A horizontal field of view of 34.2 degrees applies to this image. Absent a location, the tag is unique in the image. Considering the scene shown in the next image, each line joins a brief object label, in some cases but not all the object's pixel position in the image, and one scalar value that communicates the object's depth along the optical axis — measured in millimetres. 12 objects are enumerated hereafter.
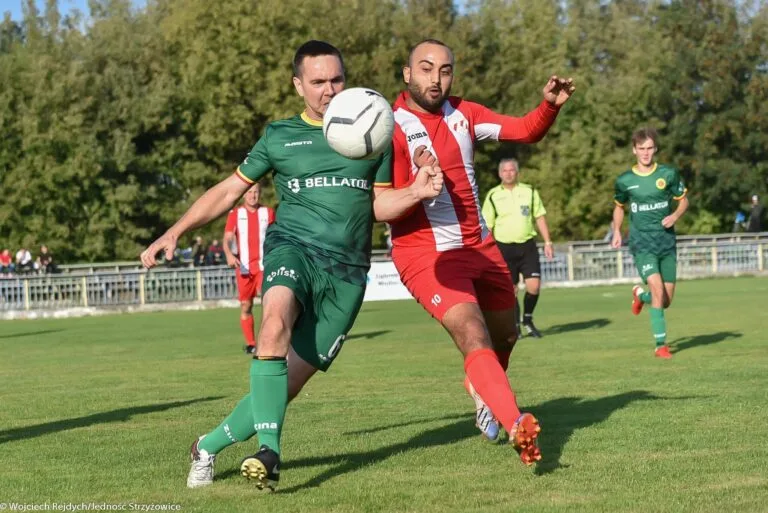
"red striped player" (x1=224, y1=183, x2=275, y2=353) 17875
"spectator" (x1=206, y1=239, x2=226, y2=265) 43294
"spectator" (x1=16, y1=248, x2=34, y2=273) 44969
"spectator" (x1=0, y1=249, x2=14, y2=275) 44062
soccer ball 6629
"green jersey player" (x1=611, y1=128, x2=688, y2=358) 14891
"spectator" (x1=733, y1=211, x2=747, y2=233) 61406
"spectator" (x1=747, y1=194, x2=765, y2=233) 54562
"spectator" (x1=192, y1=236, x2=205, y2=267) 43712
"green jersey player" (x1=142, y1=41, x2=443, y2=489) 6750
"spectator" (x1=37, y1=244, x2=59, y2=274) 42500
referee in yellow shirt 18312
